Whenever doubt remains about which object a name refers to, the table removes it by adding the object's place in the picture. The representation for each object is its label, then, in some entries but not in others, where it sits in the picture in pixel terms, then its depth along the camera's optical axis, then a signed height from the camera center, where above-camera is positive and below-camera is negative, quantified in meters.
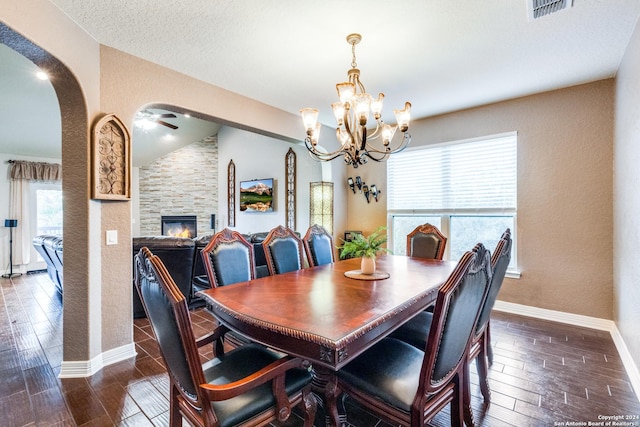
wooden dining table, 1.28 -0.50
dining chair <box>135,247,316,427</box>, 1.13 -0.73
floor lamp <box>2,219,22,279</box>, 6.06 -0.53
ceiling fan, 4.91 +1.56
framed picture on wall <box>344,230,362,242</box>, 5.14 -0.40
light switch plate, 2.57 -0.21
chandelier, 2.26 +0.76
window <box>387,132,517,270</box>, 3.94 +0.29
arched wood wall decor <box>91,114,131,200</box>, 2.43 +0.44
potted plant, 2.34 -0.29
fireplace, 7.84 -0.35
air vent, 2.01 +1.38
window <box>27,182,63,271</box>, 6.56 +0.00
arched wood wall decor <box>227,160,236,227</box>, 7.59 +0.47
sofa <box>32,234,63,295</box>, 3.77 -0.56
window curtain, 6.25 +0.24
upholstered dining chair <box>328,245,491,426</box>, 1.21 -0.77
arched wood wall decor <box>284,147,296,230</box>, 6.31 +0.53
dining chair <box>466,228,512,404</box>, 1.85 -0.65
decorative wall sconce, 5.05 +0.40
